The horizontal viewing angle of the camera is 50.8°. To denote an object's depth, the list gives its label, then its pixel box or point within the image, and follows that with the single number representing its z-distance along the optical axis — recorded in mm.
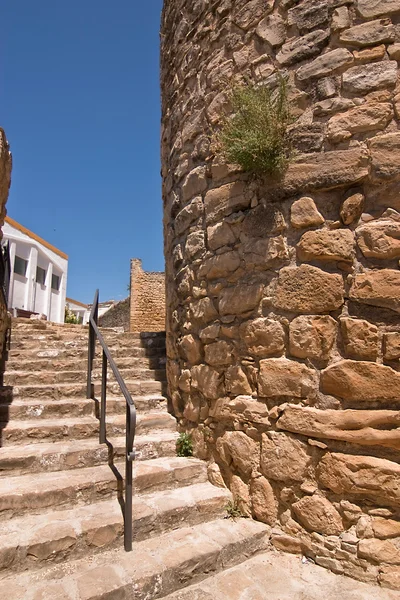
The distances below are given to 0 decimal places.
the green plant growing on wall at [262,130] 2592
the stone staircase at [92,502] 2025
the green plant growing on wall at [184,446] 3188
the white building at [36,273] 18812
